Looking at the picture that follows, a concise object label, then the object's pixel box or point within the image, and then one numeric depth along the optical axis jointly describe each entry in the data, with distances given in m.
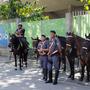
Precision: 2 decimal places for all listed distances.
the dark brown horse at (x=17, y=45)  9.14
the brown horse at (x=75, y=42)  6.67
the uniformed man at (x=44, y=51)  6.98
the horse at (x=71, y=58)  7.31
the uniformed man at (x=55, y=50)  6.47
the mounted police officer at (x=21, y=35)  9.86
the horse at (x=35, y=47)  8.79
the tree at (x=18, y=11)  15.68
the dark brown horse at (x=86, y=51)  6.11
